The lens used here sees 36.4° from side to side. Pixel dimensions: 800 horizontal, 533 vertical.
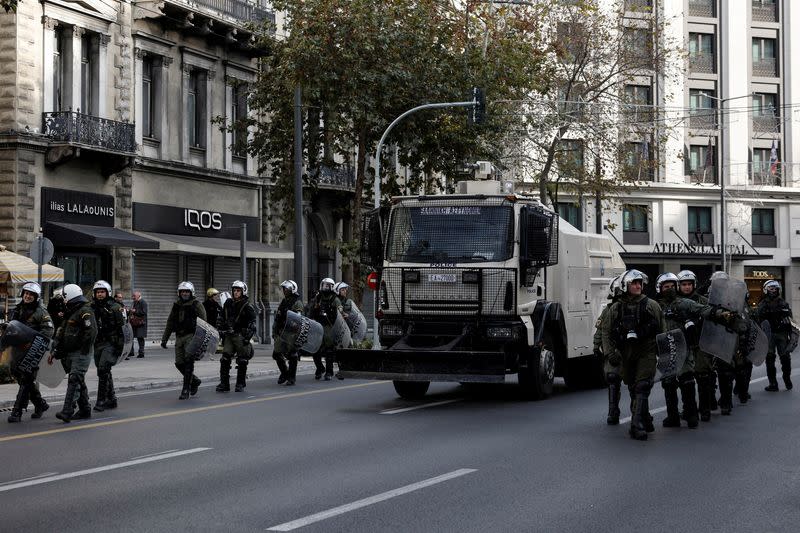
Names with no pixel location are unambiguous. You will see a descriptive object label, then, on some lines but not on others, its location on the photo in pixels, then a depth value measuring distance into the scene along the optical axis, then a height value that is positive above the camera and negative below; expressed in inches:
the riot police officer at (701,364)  537.6 -29.2
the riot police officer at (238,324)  727.7 -11.6
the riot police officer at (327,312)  845.2 -5.9
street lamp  1959.4 +145.5
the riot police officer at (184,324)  685.9 -10.7
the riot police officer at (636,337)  490.0 -15.0
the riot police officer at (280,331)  789.9 -17.5
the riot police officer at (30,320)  574.2 -6.3
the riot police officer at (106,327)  610.9 -10.6
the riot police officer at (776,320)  741.9 -13.2
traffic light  1119.6 +181.4
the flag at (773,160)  2126.0 +243.9
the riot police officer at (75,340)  565.6 -15.8
